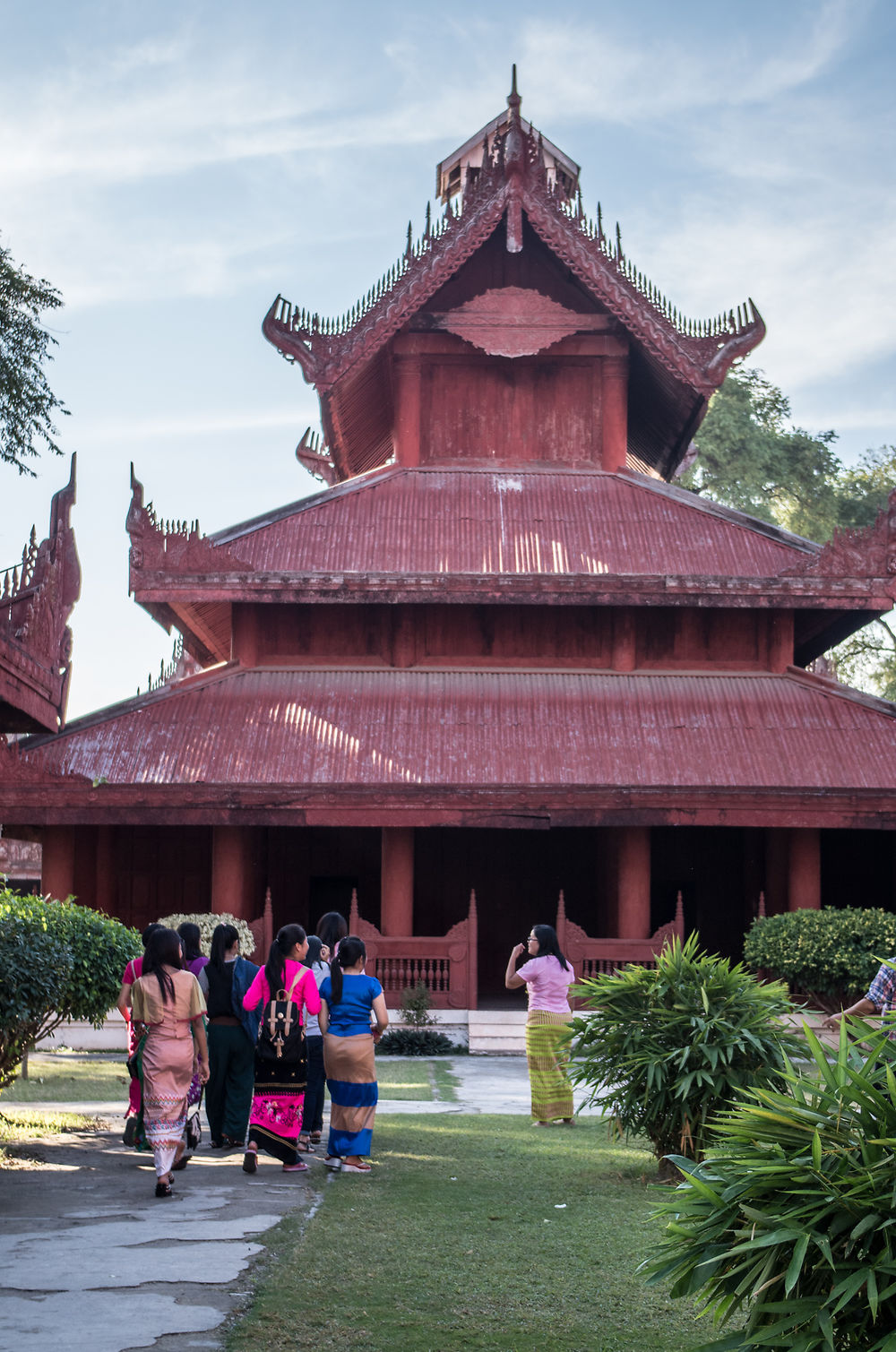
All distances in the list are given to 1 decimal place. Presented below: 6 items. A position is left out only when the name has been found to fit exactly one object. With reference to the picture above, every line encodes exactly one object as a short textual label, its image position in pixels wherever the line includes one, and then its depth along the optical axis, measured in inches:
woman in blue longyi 363.6
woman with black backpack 357.7
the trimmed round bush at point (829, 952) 664.4
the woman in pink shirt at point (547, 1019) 434.0
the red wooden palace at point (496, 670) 767.1
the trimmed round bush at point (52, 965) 341.7
